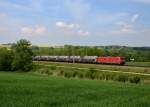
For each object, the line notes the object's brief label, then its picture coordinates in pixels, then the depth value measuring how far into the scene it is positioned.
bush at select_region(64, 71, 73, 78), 62.83
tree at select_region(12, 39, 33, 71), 88.56
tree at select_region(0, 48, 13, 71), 92.44
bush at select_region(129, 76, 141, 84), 49.10
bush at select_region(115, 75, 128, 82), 52.23
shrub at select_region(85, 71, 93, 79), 60.42
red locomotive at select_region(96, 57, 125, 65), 97.00
